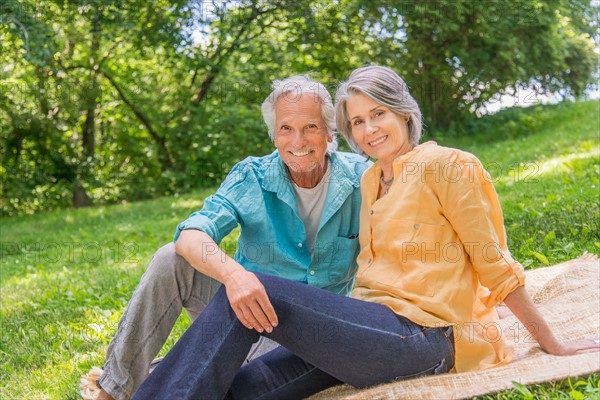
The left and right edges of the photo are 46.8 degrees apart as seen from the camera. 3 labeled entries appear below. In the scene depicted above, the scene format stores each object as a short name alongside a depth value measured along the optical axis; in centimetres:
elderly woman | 228
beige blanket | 232
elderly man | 255
